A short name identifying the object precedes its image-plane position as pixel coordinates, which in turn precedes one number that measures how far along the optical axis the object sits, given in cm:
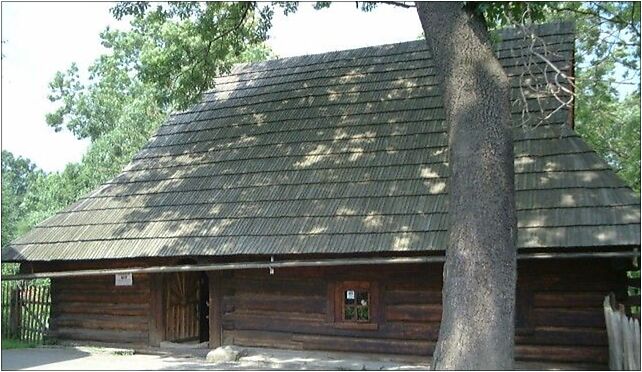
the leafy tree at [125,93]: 1550
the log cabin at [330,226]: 1009
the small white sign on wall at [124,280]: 1256
